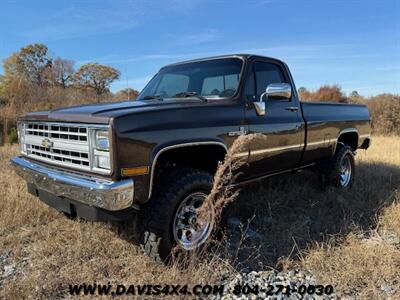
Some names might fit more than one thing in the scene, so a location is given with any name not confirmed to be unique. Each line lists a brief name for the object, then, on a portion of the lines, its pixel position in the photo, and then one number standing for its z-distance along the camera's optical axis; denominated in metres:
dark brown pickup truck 2.94
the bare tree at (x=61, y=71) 32.94
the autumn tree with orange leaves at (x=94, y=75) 35.16
